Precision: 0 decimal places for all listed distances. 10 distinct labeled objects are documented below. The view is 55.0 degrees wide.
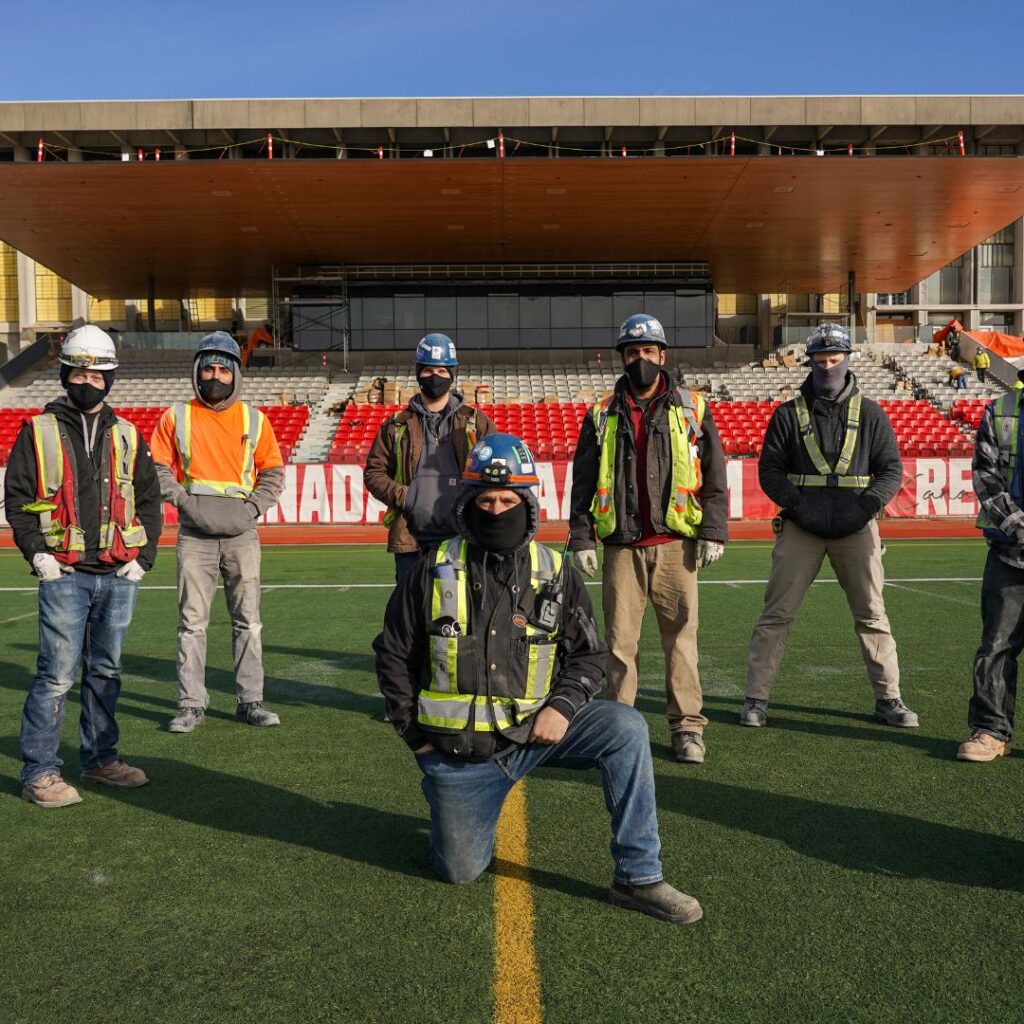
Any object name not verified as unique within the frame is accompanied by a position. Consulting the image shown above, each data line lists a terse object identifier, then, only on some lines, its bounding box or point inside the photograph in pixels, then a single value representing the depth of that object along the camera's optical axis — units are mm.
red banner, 19938
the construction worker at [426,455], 5703
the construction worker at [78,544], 4332
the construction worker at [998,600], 4918
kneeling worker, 3320
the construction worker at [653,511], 4973
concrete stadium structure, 24938
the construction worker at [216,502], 5559
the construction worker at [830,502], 5594
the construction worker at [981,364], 32625
